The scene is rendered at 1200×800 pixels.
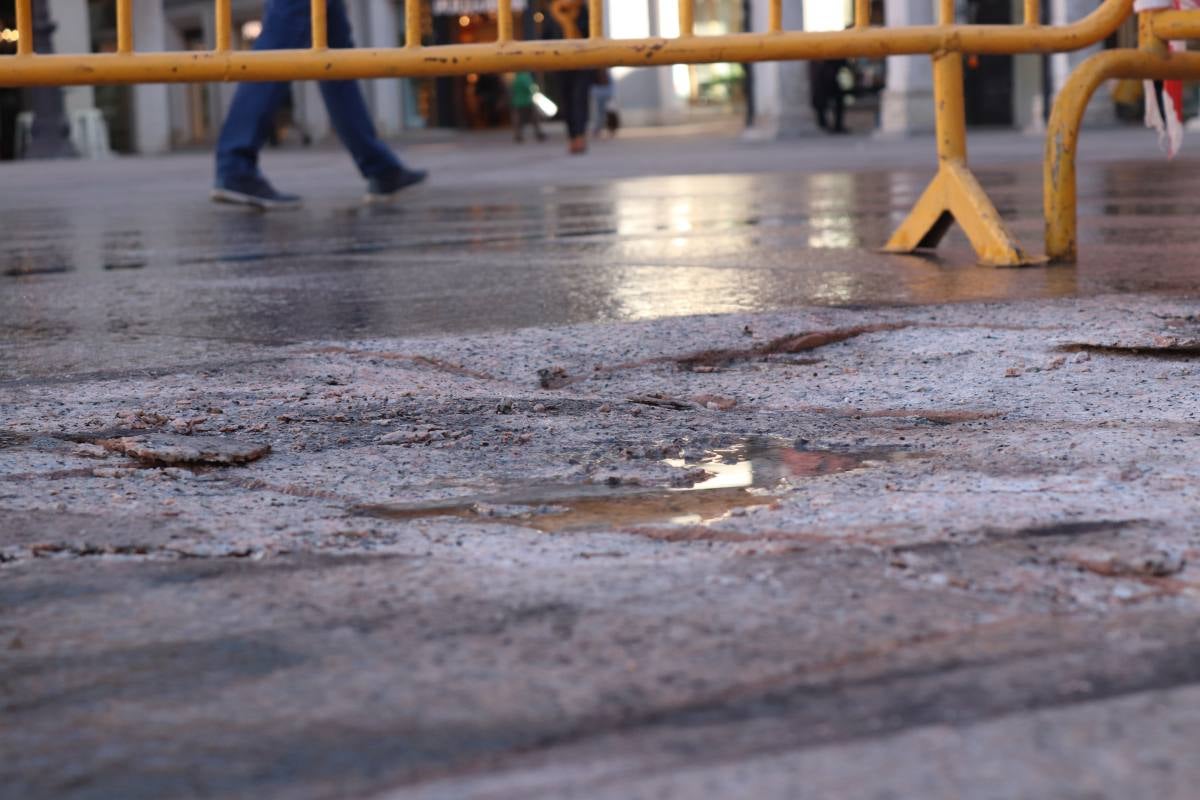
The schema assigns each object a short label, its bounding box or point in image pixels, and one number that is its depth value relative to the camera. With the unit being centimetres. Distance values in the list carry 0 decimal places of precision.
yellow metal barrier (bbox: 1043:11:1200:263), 391
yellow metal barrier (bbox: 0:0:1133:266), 405
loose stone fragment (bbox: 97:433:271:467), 204
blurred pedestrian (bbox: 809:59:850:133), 2262
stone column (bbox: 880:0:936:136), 1988
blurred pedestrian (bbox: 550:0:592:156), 1725
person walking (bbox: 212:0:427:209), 735
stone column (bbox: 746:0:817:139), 2162
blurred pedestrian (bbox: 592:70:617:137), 2838
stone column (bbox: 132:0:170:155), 3425
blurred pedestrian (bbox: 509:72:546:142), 2791
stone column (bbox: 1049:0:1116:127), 1831
